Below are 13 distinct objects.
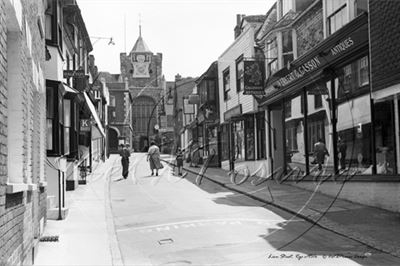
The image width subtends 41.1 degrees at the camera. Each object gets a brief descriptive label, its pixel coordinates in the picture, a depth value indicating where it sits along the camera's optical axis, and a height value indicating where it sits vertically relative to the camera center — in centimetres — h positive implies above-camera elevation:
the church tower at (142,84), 8044 +1213
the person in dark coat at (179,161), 2617 -23
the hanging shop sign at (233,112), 2548 +215
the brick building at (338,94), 1212 +173
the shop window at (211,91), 3209 +389
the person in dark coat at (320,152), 1634 +6
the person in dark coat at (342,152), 1506 +4
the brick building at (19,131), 504 +33
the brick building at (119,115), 6638 +551
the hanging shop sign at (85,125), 2248 +139
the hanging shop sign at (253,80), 2200 +311
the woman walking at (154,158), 2456 -6
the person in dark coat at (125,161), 2400 -17
